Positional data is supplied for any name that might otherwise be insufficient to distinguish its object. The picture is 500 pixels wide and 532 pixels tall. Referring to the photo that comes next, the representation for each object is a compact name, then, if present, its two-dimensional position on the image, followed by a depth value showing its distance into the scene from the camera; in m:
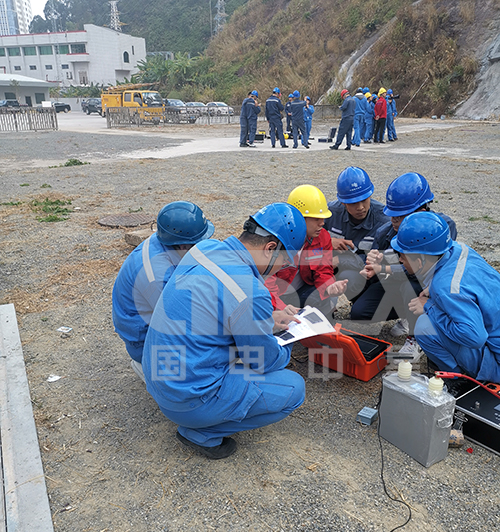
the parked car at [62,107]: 52.46
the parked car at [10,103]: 46.25
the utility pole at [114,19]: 87.06
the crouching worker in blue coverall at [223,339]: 2.14
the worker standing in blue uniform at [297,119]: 16.09
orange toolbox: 3.10
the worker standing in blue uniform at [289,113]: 17.52
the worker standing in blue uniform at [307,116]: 17.80
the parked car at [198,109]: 31.16
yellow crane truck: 29.33
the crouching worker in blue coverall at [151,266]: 2.72
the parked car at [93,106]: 46.07
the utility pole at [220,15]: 73.56
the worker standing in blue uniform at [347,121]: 15.23
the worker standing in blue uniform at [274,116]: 16.37
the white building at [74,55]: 68.31
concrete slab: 2.12
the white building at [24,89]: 55.31
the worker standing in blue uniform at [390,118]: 17.99
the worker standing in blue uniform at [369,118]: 17.67
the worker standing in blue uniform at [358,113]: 16.38
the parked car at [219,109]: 31.34
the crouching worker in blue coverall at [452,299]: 2.54
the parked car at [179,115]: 30.22
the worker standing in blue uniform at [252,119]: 16.33
